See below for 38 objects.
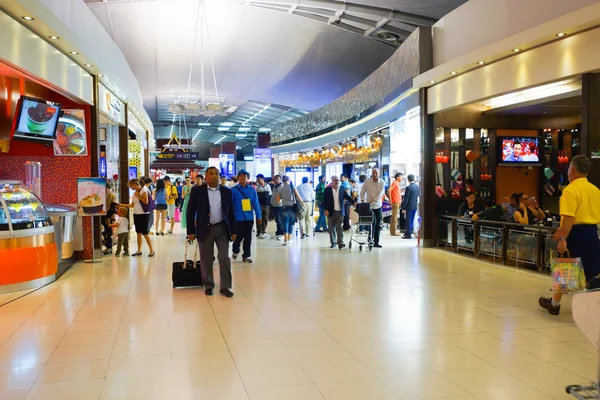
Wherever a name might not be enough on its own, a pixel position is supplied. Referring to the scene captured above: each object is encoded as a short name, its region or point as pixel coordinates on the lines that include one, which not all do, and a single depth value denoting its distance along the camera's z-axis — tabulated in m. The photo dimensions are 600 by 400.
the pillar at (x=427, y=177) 11.32
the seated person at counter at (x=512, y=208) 9.01
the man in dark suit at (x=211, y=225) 6.55
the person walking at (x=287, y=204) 12.29
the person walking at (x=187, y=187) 16.66
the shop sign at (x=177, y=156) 26.48
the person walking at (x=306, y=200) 13.51
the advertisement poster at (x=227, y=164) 29.45
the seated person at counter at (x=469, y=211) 9.97
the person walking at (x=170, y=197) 16.58
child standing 10.20
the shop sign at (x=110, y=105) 10.57
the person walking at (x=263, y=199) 14.64
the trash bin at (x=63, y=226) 8.38
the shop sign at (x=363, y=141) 18.39
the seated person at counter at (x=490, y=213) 9.17
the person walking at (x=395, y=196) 13.95
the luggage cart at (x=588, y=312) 2.74
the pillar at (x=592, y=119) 6.98
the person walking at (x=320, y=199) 15.06
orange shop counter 6.74
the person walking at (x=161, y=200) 14.62
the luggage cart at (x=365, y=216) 11.19
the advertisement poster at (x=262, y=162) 27.33
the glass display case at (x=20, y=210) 6.73
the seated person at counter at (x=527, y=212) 8.57
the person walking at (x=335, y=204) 10.95
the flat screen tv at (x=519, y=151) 11.95
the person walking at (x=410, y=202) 13.34
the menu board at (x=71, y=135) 9.33
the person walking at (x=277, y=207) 12.99
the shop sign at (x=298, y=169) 30.46
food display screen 7.96
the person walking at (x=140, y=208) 9.92
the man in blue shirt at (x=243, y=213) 9.59
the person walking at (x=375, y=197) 11.40
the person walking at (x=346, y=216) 14.92
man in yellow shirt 5.12
